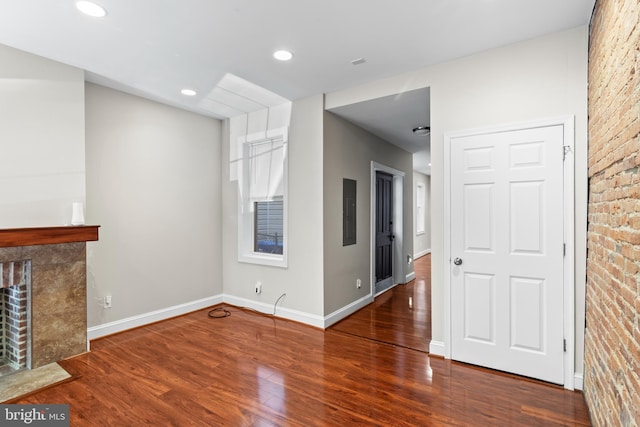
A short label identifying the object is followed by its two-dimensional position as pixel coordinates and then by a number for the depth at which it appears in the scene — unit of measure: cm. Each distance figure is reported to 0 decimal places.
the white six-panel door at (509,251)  249
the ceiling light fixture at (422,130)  442
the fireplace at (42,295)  264
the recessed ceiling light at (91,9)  211
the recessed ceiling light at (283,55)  277
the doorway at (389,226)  483
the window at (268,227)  430
